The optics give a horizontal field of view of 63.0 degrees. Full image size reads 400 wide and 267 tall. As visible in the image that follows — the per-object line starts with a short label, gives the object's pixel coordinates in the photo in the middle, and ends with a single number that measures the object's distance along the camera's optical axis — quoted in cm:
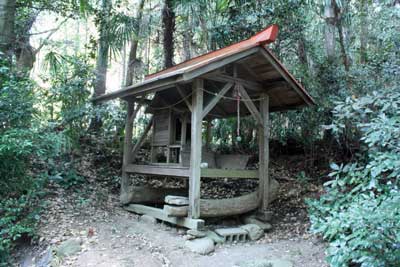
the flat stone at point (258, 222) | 629
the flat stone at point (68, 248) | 468
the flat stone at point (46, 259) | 468
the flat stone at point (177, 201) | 565
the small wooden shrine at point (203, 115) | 563
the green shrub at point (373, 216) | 340
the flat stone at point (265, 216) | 654
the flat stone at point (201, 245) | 507
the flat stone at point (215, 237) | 553
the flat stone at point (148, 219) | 646
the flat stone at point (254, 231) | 593
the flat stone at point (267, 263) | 454
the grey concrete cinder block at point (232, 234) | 568
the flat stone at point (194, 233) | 543
